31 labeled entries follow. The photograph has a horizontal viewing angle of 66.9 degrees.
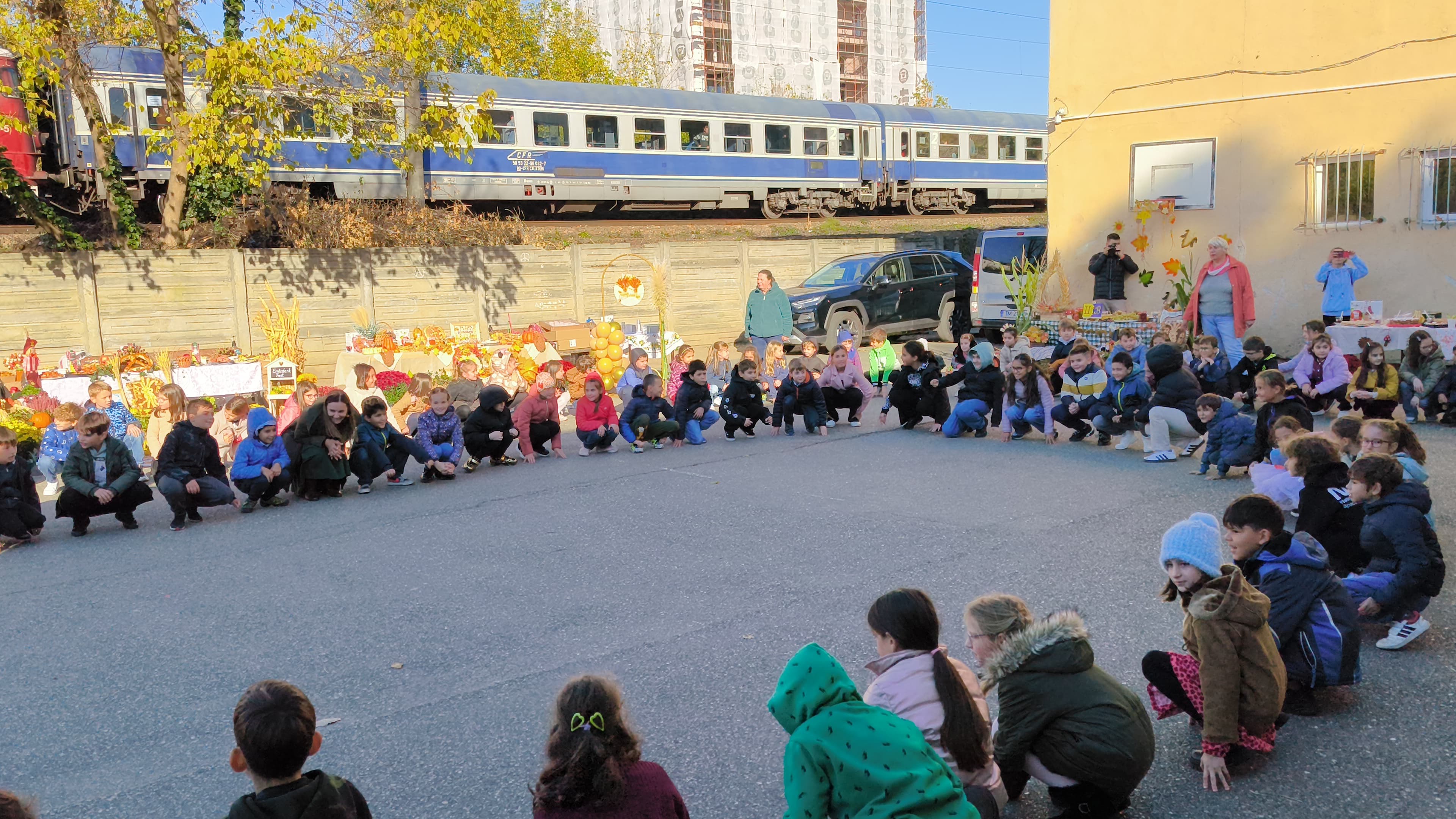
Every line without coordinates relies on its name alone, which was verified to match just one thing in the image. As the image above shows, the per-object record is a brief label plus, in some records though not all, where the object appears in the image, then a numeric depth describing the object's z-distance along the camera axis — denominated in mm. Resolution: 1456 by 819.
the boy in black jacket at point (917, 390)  11773
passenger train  21281
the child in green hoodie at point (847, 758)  2732
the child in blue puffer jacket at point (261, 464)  9117
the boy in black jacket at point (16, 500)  8172
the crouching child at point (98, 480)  8500
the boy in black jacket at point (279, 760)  2775
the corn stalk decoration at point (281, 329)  16375
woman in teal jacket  14898
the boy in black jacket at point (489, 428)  10672
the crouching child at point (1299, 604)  4148
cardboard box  16719
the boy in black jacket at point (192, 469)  8666
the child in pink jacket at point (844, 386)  12375
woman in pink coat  12422
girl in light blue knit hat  3676
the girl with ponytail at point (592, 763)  2703
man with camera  15133
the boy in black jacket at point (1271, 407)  8203
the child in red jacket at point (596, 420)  11172
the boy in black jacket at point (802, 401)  12008
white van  17562
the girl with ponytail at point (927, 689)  3314
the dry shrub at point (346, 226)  19656
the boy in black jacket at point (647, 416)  11266
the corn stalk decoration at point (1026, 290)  15656
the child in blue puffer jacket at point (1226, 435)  8461
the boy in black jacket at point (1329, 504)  5223
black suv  19203
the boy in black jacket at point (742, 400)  11867
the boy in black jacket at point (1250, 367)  10938
